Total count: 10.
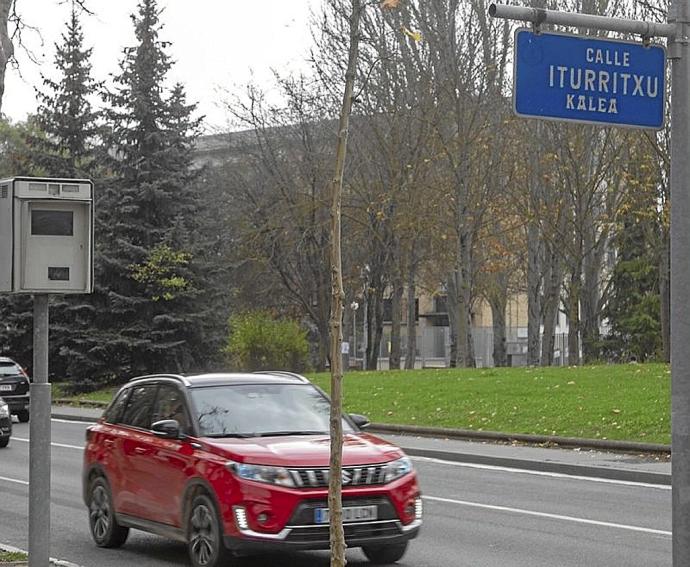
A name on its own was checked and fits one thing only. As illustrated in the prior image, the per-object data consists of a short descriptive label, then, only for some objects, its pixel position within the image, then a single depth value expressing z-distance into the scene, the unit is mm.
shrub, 47531
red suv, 10516
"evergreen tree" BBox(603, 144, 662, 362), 56000
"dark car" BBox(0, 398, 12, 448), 24250
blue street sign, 7070
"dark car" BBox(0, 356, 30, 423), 32156
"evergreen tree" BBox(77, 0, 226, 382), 45656
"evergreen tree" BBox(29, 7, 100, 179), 51844
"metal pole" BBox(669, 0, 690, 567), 6629
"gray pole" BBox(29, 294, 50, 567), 8070
